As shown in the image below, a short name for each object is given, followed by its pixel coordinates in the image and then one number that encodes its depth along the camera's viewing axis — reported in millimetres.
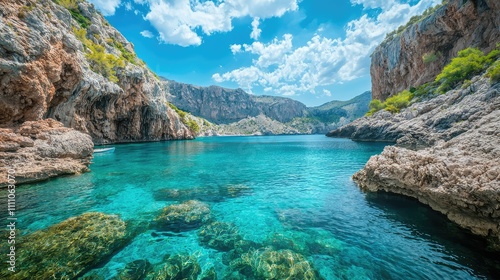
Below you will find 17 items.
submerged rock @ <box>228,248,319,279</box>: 7168
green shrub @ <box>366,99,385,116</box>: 91250
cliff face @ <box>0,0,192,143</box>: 18609
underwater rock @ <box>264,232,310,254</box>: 8867
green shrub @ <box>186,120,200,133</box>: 119125
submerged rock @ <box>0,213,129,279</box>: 7062
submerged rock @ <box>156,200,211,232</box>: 10906
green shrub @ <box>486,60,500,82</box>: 25812
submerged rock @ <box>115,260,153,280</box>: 6996
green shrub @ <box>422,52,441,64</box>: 72062
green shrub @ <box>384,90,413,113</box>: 69625
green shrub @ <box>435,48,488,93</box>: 47375
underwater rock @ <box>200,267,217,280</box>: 7066
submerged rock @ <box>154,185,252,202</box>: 15564
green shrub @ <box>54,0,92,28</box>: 65875
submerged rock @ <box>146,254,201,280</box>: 7094
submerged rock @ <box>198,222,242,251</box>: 9141
